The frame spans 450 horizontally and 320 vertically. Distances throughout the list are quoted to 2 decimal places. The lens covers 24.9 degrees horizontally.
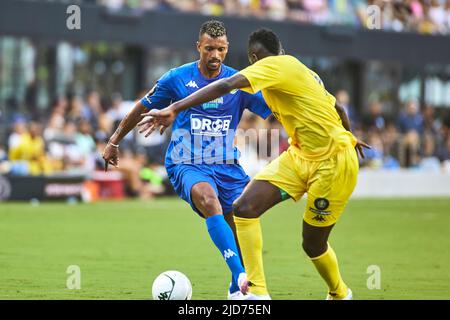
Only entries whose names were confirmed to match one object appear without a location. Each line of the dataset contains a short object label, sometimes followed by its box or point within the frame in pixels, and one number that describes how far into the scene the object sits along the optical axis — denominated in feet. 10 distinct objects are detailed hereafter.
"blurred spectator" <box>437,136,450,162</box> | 95.91
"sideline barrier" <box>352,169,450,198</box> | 87.15
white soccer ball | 29.60
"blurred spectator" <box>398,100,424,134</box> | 97.91
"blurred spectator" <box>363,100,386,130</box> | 97.16
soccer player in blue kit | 31.12
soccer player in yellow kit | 28.66
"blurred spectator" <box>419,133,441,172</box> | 94.22
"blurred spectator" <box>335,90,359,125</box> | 88.79
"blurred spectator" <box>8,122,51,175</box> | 72.49
